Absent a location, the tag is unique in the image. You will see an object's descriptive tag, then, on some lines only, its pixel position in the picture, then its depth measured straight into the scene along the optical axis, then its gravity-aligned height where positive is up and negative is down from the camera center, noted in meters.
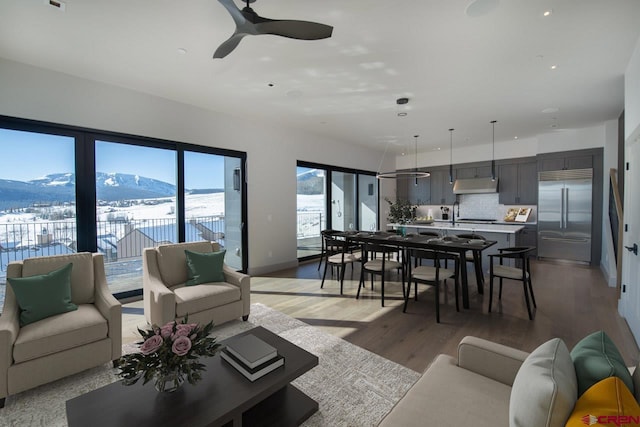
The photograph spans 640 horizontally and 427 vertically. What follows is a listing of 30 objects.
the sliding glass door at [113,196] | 3.41 +0.18
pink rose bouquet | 1.42 -0.76
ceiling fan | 1.90 +1.25
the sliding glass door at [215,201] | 4.81 +0.12
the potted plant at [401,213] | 7.42 -0.19
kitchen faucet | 8.44 -0.12
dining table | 3.73 -0.53
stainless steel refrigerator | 6.14 -0.22
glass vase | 1.44 -0.89
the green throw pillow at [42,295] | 2.31 -0.71
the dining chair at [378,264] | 3.88 -0.84
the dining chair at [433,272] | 3.37 -0.85
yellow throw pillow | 0.78 -0.58
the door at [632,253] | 2.96 -0.55
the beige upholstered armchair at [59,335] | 2.04 -0.96
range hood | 7.61 +0.53
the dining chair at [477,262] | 4.18 -0.84
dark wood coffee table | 1.36 -0.99
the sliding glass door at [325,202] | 6.66 +0.11
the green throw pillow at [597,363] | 1.01 -0.59
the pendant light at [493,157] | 7.32 +1.27
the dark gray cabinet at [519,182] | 7.12 +0.57
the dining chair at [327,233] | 5.56 -0.51
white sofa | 0.93 -0.89
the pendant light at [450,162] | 7.88 +1.27
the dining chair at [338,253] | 4.69 -0.82
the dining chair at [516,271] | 3.44 -0.83
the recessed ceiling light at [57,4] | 2.25 +1.63
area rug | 1.88 -1.36
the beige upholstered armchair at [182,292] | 2.86 -0.90
